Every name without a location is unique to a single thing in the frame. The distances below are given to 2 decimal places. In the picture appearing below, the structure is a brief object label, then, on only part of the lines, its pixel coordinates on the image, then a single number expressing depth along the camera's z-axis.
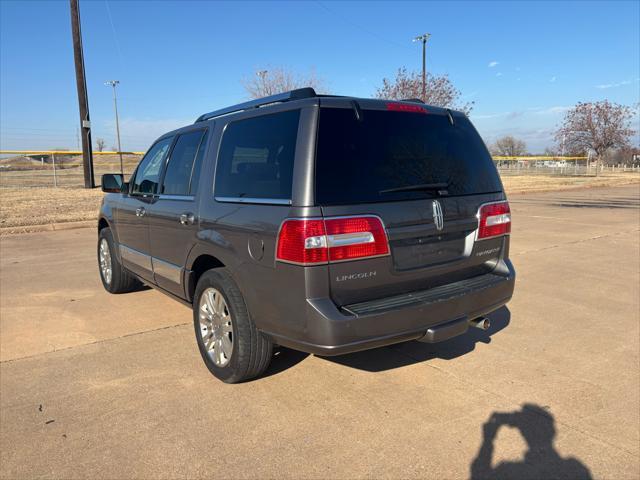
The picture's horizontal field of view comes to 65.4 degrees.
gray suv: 2.82
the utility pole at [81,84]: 18.38
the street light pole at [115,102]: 60.78
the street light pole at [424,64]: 30.16
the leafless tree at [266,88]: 24.65
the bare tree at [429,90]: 30.81
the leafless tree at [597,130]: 48.38
